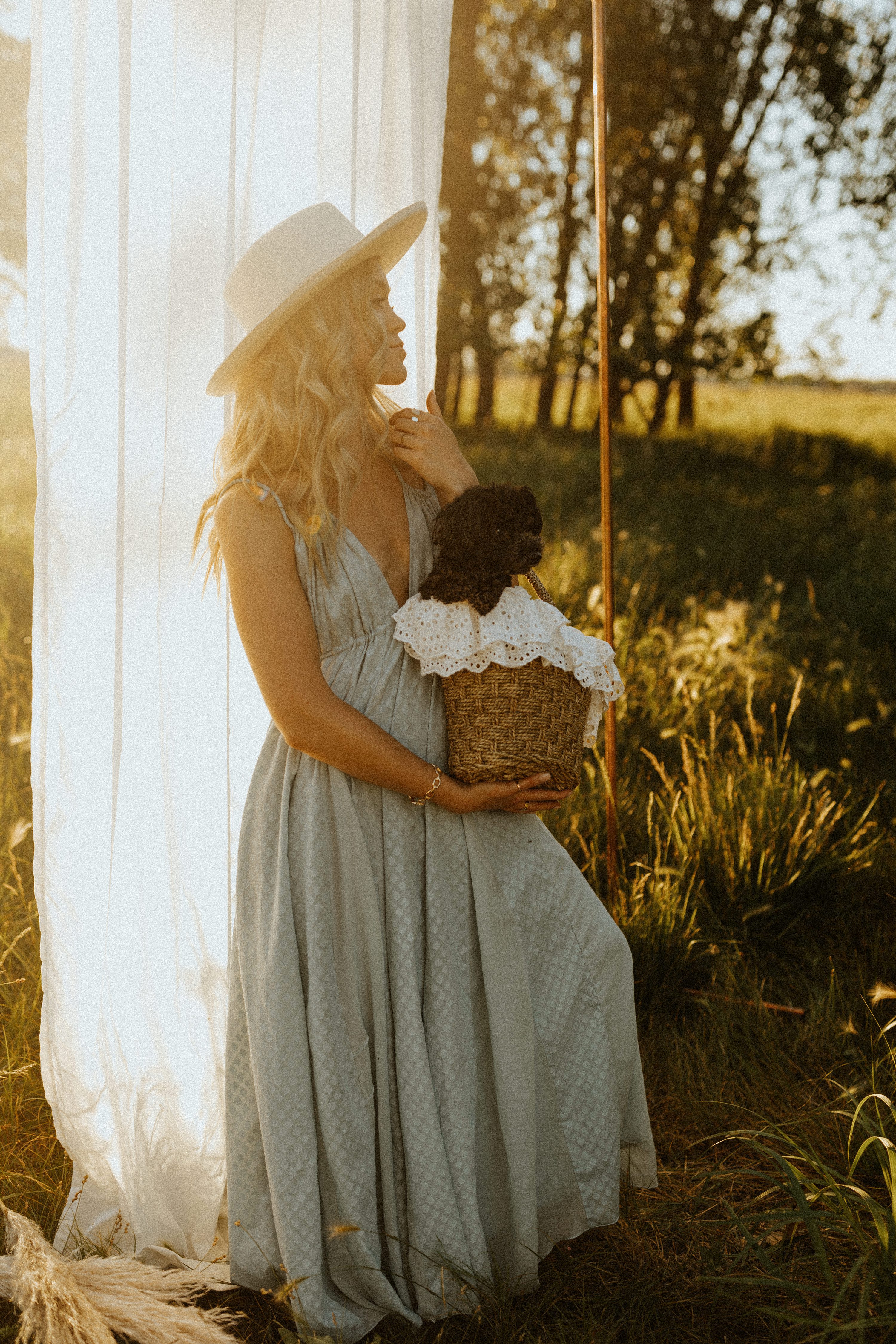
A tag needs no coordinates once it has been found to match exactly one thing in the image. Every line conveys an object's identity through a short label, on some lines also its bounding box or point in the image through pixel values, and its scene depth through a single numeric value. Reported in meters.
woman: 1.59
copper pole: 2.21
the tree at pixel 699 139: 7.46
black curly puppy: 1.49
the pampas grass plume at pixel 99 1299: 1.40
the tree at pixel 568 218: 7.61
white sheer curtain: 1.68
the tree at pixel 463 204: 7.65
